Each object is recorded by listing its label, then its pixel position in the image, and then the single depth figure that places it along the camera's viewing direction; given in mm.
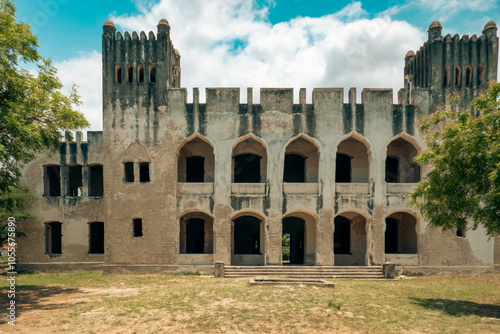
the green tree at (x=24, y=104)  11625
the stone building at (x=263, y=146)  18500
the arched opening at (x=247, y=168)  21609
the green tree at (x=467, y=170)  10570
